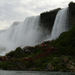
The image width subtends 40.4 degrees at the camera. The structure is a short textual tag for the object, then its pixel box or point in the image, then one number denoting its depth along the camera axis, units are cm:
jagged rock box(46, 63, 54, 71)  2040
